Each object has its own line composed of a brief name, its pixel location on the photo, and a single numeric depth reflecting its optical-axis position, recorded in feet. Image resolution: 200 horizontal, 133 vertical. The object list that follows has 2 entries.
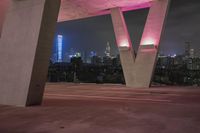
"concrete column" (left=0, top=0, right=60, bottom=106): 24.97
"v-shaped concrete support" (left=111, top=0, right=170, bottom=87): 59.72
